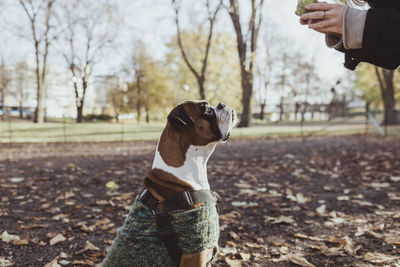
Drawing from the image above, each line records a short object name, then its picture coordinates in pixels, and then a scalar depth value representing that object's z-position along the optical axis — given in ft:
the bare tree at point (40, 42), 83.82
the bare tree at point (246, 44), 50.42
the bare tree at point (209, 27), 63.61
